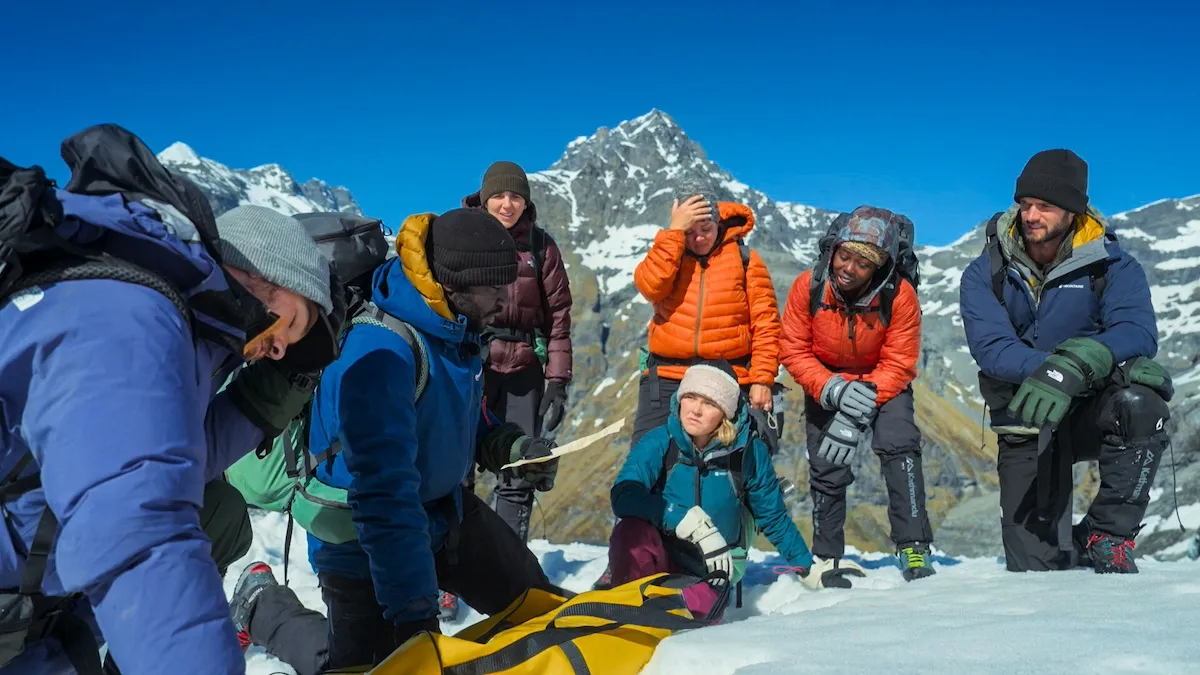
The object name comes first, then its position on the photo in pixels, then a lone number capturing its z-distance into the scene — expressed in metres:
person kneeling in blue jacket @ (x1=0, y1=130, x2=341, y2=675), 1.91
